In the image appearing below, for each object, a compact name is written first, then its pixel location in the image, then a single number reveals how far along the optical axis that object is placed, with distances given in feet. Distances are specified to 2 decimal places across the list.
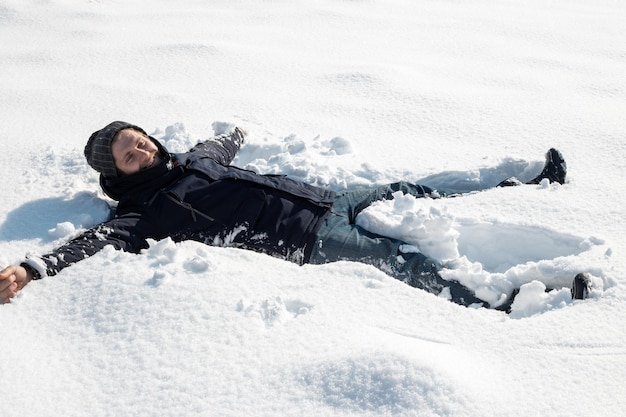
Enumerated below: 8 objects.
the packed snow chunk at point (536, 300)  6.17
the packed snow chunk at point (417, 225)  7.52
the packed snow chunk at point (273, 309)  5.50
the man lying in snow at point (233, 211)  7.39
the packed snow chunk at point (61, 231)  7.57
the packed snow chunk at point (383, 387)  4.46
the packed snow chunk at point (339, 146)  9.75
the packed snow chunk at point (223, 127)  9.86
